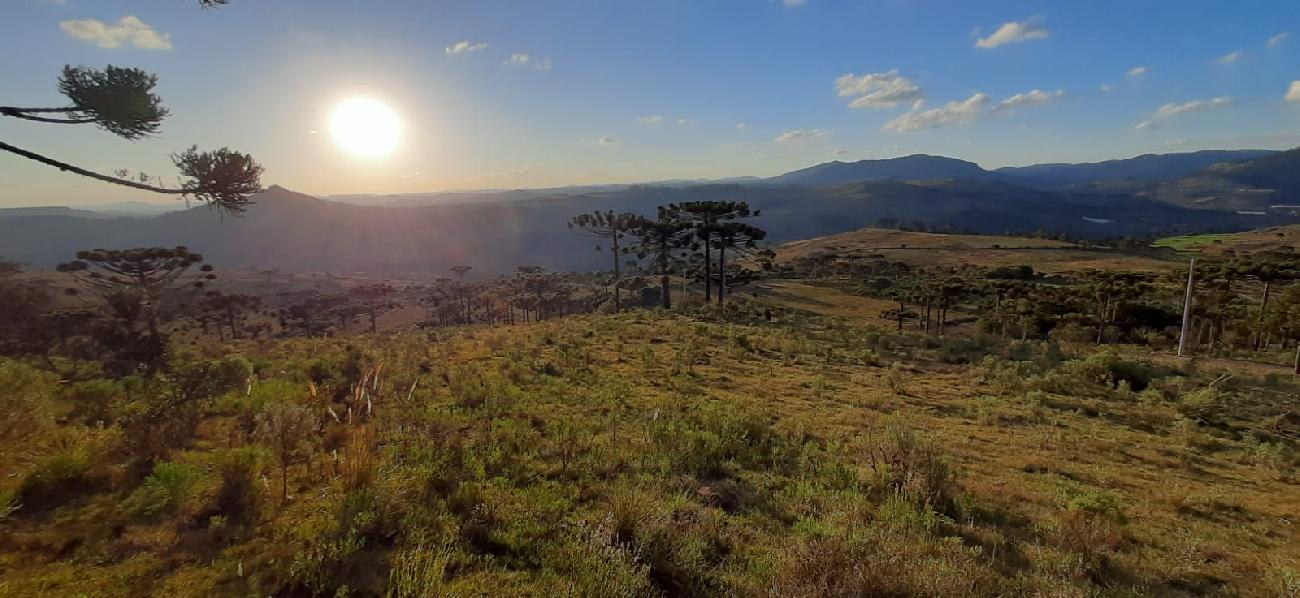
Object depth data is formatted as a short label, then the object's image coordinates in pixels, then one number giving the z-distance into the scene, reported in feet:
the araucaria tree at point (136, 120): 21.95
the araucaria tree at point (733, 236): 122.52
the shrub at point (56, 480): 16.33
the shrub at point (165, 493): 15.93
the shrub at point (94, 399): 25.40
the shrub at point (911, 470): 20.89
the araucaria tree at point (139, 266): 83.91
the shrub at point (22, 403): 19.49
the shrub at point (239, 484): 16.18
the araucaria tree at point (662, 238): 129.61
